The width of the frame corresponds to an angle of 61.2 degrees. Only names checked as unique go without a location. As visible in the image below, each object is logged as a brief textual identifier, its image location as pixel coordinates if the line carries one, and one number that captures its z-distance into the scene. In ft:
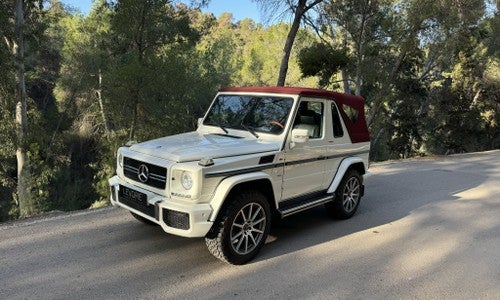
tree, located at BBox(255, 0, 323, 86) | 44.11
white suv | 14.19
